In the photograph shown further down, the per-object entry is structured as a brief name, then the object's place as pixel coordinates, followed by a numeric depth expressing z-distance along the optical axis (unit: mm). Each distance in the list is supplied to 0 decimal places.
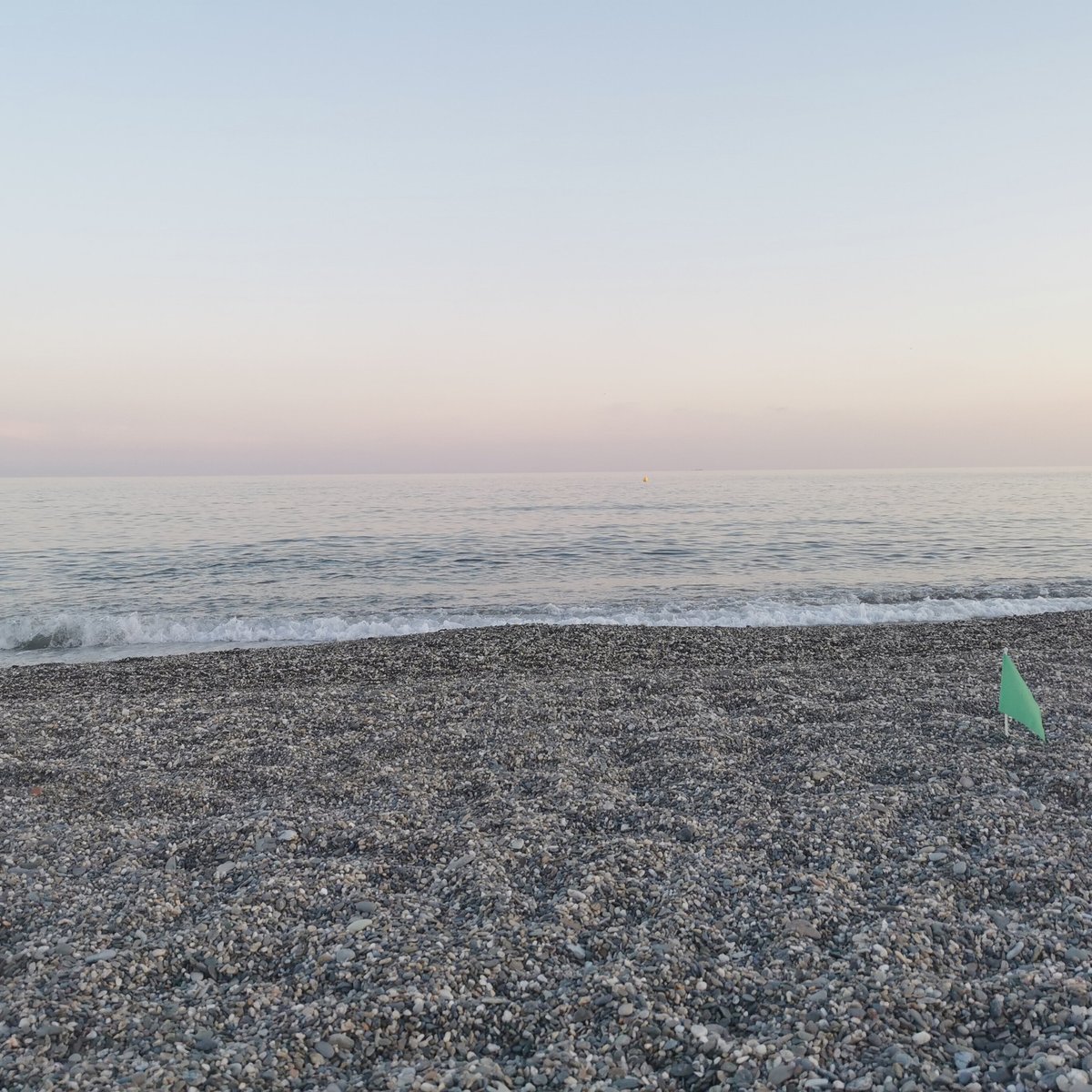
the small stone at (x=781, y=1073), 3033
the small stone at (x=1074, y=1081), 2871
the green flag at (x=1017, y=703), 6699
